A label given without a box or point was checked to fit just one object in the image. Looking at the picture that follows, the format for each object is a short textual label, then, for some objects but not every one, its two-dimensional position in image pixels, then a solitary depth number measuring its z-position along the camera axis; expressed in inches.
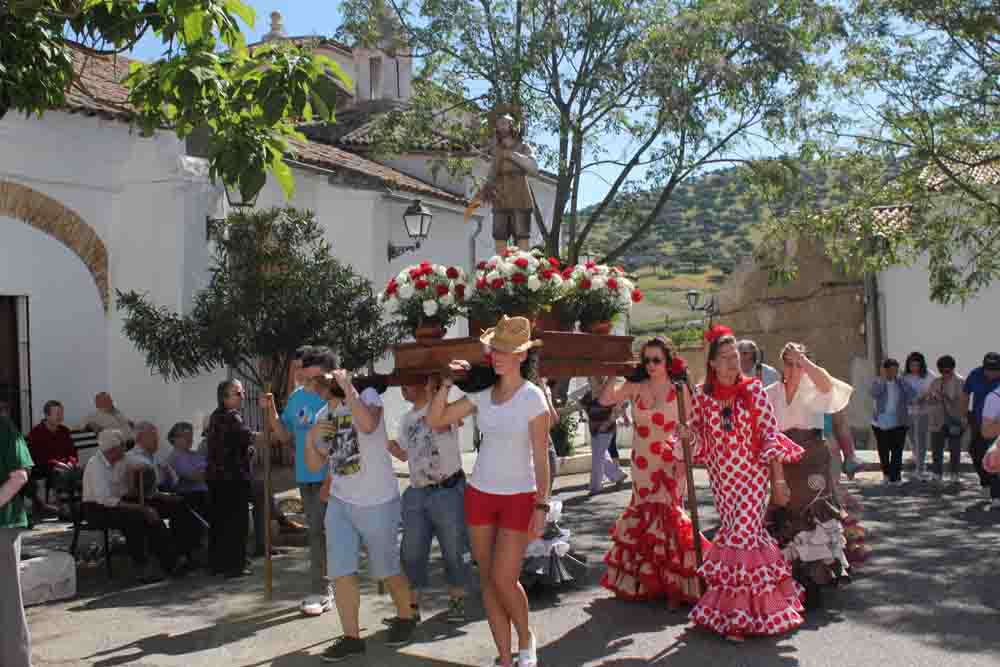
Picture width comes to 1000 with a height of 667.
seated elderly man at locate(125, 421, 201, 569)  359.3
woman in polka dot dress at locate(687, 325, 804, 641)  247.3
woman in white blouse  271.9
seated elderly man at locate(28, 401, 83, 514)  442.2
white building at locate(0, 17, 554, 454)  486.6
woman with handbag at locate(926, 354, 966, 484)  534.3
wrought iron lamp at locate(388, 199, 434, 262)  633.0
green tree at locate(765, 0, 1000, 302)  584.4
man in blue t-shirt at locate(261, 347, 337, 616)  297.0
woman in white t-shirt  220.2
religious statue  352.2
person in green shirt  223.5
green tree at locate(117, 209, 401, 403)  449.4
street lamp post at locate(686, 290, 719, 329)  1127.0
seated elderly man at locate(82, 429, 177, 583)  350.0
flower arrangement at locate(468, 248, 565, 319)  280.5
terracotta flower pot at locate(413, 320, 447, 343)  280.8
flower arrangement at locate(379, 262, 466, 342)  281.6
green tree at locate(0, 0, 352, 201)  249.3
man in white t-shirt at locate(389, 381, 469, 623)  275.0
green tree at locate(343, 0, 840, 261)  579.8
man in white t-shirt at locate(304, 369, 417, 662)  243.9
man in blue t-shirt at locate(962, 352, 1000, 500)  469.4
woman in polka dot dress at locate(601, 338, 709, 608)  282.0
